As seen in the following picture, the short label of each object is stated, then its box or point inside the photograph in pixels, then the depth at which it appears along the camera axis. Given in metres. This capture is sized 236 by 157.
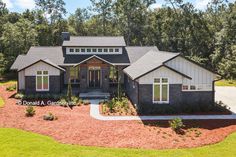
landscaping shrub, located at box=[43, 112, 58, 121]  13.94
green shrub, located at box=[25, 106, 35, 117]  14.60
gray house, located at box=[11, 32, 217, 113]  15.74
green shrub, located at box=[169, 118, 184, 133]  12.39
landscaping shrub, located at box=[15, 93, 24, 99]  19.33
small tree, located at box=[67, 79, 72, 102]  18.59
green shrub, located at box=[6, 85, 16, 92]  22.91
